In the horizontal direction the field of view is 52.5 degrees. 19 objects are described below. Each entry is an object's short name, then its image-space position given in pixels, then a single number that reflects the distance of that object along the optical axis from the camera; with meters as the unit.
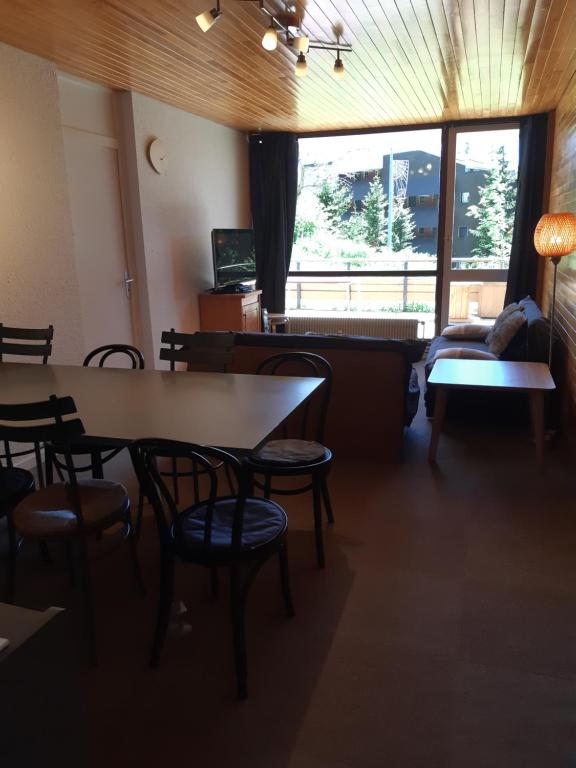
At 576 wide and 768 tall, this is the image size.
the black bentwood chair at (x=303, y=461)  2.37
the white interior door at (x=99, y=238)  4.44
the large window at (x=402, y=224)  6.45
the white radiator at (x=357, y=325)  6.70
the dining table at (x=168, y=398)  1.94
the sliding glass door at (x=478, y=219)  6.33
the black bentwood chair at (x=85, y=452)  2.59
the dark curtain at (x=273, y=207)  6.85
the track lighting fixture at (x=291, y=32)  2.69
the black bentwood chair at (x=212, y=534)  1.73
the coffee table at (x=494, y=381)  3.41
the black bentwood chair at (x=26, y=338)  3.12
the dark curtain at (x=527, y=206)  5.96
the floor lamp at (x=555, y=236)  3.78
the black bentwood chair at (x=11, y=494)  2.19
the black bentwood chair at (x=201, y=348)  2.85
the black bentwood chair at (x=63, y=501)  1.84
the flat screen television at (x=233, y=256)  6.08
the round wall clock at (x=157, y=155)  5.10
